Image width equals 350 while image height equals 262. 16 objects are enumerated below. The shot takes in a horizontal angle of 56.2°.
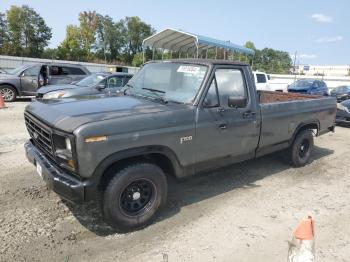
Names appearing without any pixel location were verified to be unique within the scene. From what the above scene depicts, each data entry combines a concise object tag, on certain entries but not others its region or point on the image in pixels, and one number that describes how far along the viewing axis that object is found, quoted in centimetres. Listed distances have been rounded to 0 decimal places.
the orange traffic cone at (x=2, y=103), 1228
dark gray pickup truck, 344
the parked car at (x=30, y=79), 1395
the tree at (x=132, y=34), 8088
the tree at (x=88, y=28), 6712
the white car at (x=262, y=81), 1793
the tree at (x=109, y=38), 7838
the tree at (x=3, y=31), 6178
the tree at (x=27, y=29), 6306
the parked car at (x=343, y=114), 1198
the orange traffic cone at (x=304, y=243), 268
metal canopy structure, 1822
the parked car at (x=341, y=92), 2077
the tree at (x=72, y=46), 6183
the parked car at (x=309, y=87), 2197
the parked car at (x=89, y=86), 1039
